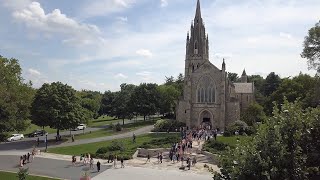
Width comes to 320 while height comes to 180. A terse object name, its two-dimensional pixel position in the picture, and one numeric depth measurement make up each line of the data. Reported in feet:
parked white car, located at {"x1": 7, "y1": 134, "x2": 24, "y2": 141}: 120.57
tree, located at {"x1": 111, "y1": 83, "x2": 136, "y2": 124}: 170.15
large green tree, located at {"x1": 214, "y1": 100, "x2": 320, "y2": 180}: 24.39
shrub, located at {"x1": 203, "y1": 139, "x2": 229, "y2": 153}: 87.30
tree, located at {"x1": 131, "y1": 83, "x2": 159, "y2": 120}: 168.72
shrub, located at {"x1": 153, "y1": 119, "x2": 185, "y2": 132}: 135.25
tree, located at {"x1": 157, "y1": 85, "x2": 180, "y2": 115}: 180.21
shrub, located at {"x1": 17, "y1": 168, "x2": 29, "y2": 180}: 44.37
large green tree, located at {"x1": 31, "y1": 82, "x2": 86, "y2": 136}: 108.23
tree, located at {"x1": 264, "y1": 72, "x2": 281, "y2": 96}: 212.22
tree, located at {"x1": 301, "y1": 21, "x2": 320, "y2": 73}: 79.63
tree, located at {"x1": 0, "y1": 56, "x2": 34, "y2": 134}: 95.04
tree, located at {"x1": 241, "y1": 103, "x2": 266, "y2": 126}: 130.80
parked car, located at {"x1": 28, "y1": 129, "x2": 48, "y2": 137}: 132.57
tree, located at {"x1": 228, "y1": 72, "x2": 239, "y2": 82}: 288.24
